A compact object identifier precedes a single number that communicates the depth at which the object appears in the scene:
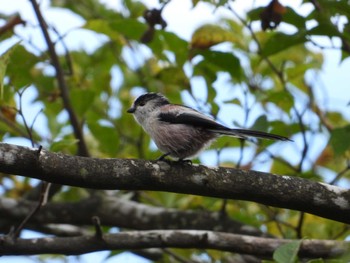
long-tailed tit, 10.15
